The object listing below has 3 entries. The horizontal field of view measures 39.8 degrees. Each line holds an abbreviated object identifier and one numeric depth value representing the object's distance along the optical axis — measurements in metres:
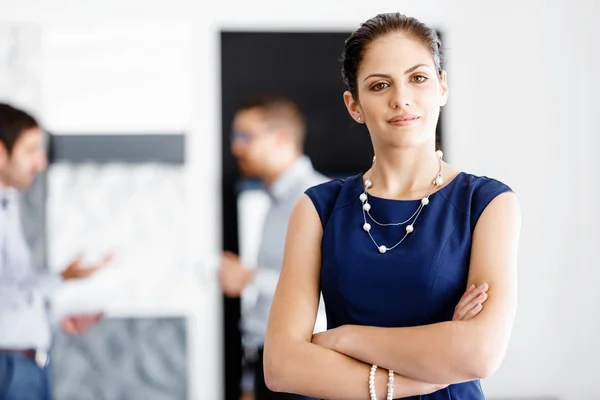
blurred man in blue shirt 3.80
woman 1.67
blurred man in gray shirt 3.86
